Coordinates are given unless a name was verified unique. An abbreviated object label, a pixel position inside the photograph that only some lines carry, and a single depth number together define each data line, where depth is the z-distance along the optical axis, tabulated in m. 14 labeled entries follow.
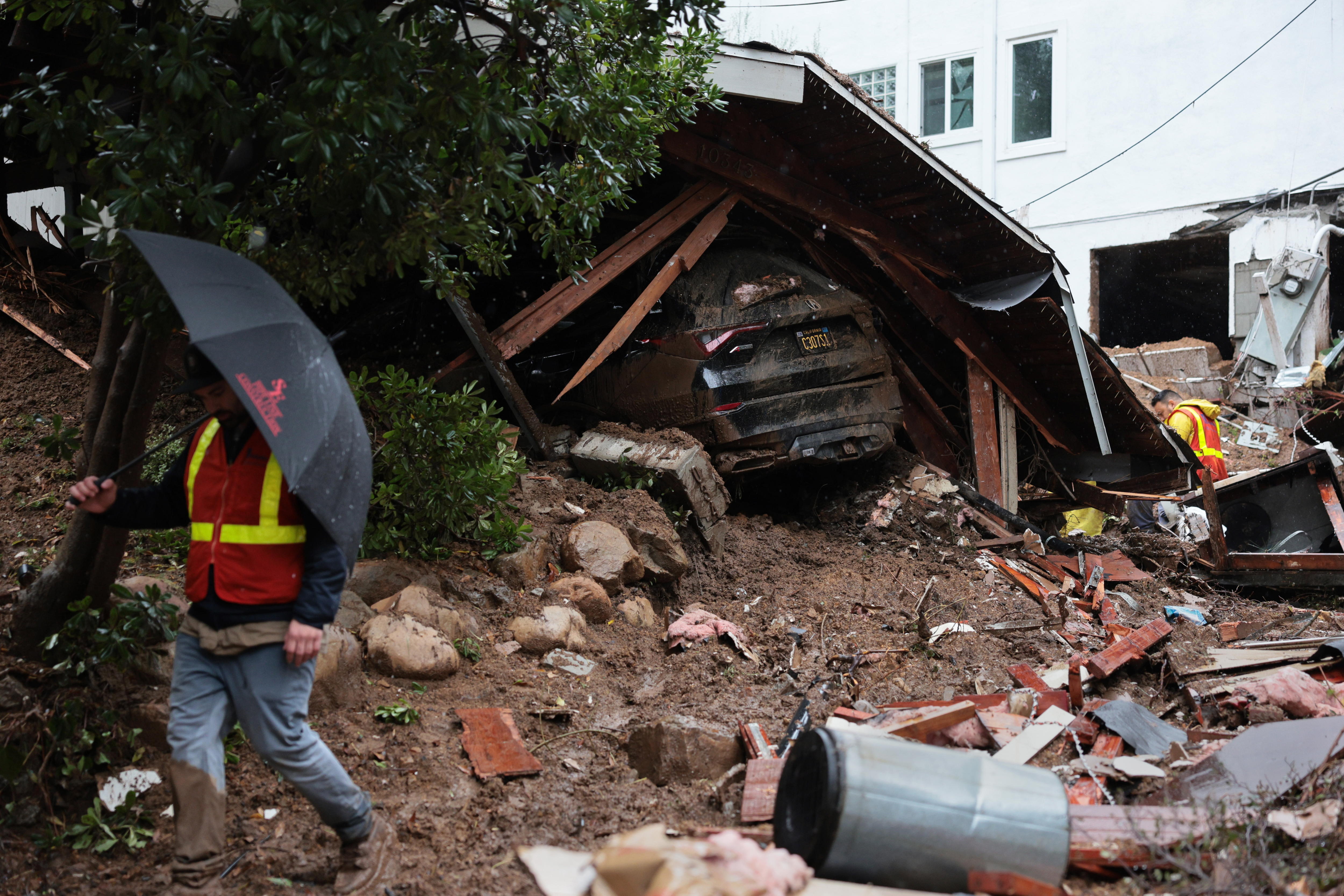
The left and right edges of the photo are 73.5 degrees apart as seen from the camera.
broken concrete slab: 6.45
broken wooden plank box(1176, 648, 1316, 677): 4.92
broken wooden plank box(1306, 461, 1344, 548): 7.25
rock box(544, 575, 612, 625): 5.36
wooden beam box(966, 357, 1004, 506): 8.59
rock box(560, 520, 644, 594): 5.66
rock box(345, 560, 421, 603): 4.75
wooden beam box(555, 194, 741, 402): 6.76
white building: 13.73
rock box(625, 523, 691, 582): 6.07
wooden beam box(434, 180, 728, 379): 6.57
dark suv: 6.72
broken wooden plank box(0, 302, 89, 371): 6.40
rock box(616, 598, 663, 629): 5.61
